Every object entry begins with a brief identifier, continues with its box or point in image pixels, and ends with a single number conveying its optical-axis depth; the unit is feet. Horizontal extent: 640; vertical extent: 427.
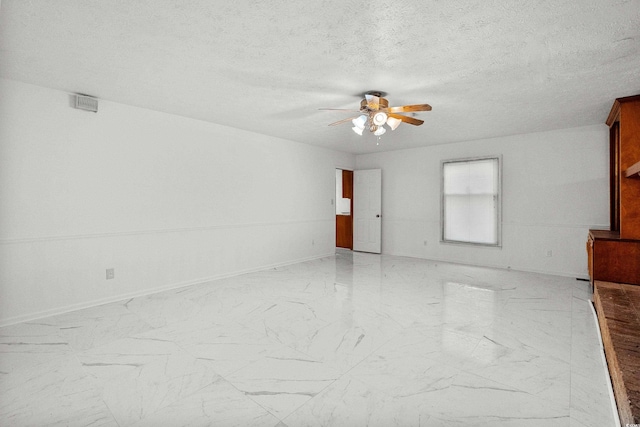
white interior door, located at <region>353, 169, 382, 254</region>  24.49
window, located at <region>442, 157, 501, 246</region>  19.71
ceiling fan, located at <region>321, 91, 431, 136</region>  11.23
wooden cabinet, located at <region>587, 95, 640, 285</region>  11.87
